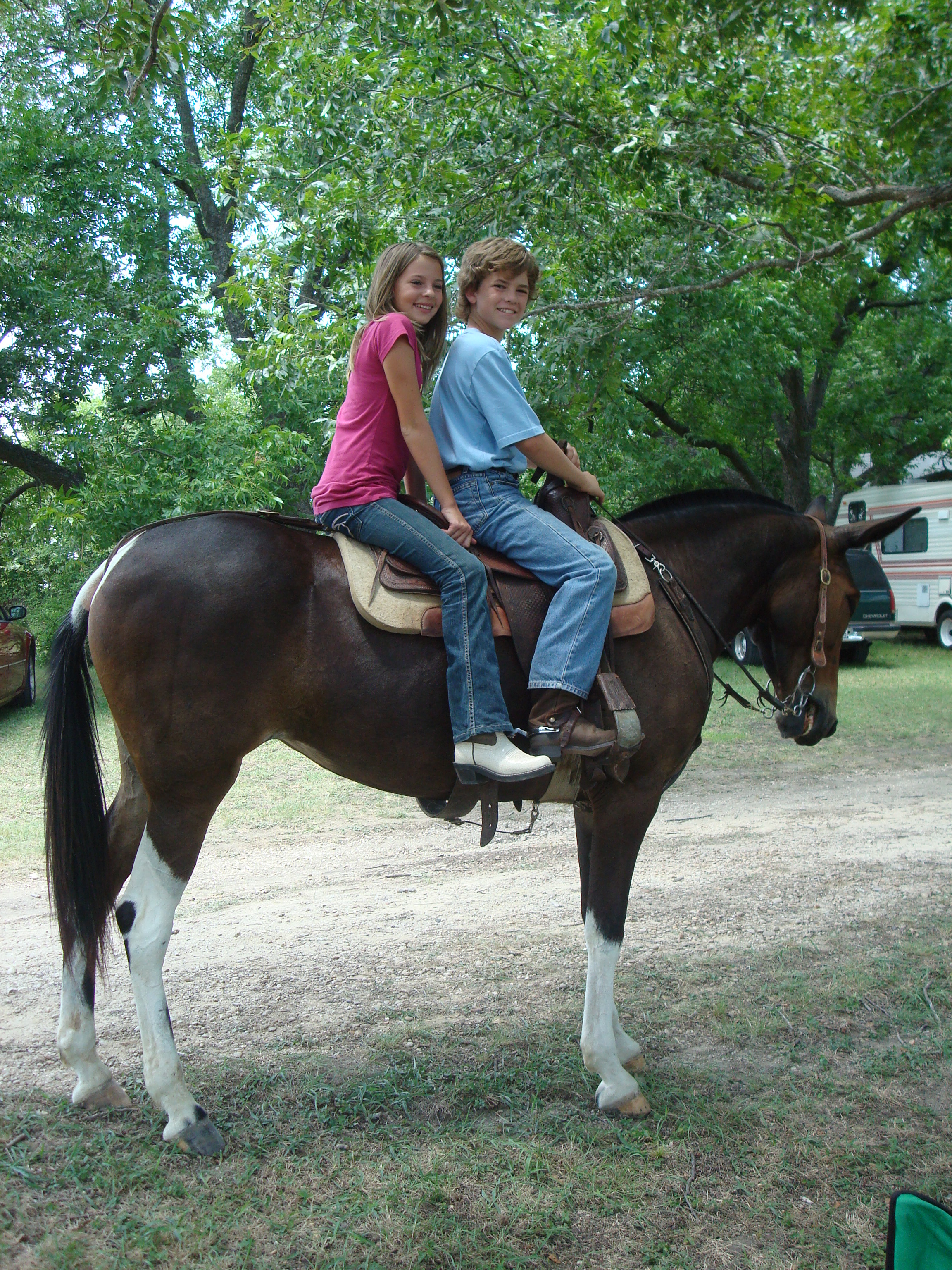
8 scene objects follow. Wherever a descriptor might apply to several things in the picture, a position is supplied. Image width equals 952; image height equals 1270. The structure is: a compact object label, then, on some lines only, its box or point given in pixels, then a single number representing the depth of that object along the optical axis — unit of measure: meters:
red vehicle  12.70
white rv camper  21.28
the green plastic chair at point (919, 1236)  1.85
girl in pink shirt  3.20
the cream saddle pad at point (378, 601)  3.22
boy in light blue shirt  3.28
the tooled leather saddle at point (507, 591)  3.27
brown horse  3.14
